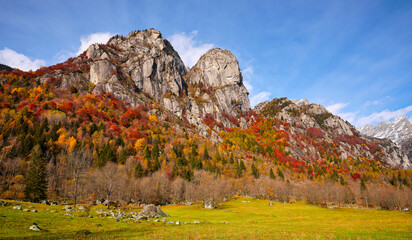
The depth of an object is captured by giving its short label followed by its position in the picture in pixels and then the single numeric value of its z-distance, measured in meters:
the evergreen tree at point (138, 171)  95.19
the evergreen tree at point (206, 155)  144.38
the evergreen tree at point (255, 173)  141.75
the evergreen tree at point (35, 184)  56.44
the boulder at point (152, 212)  39.41
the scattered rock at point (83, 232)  17.63
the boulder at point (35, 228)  17.44
